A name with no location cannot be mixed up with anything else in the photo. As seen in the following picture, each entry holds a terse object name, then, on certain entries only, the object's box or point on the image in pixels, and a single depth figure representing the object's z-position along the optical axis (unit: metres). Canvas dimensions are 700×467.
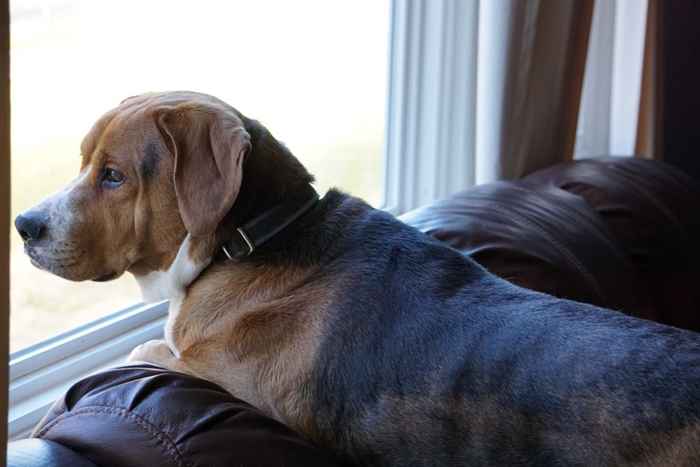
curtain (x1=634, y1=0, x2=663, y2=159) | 3.08
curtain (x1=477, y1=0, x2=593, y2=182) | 2.36
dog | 1.36
